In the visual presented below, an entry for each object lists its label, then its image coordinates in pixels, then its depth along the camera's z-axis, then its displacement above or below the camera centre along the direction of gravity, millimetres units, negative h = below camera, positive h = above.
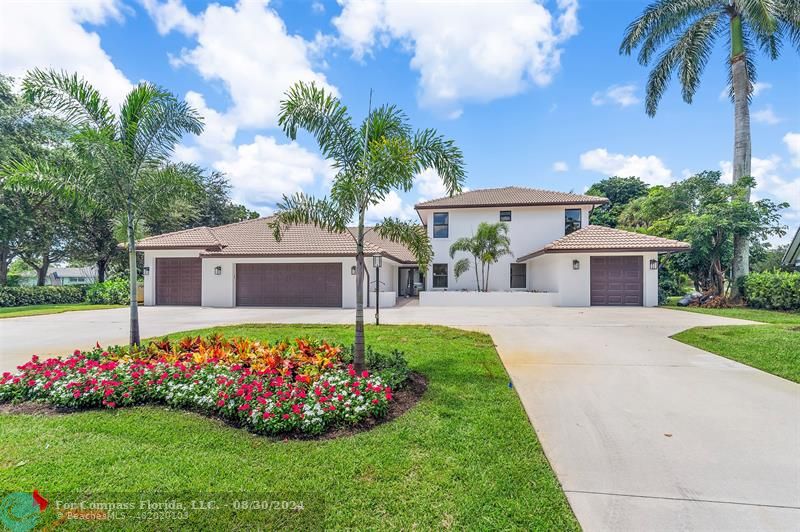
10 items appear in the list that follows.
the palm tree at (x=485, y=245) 17609 +1294
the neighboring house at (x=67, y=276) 59200 -703
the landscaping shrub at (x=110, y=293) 18719 -1143
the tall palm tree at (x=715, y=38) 15969 +10864
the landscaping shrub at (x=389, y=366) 4625 -1391
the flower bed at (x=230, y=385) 3662 -1359
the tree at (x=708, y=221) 15914 +2329
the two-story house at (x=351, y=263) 16438 +367
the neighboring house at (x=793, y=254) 15923 +684
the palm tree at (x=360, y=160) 5066 +1655
